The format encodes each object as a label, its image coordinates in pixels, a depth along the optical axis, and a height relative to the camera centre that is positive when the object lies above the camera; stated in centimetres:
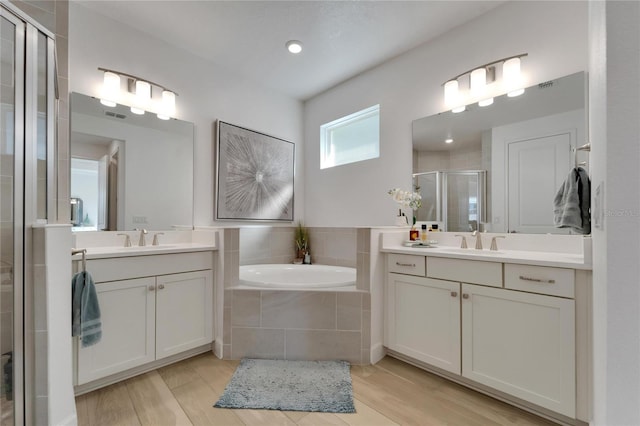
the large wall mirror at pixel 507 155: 182 +45
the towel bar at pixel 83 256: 156 -26
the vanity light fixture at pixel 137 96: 217 +100
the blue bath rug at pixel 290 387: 155 -109
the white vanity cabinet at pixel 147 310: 168 -68
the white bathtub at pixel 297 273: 276 -63
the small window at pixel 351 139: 306 +90
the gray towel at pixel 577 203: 148 +6
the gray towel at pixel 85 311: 151 -55
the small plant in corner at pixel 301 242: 326 -35
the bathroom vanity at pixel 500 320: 134 -63
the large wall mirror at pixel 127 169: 206 +37
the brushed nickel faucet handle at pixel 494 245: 191 -22
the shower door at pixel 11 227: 117 -6
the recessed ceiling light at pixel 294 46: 246 +154
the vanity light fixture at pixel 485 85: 200 +101
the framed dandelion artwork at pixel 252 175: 284 +43
